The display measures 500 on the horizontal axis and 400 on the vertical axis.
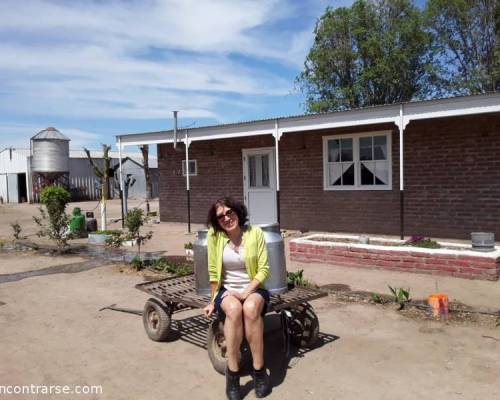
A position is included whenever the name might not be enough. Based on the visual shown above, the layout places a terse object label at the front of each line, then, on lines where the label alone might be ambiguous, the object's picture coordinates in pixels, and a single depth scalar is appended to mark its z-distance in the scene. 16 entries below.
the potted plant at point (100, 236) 11.11
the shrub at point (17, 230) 12.20
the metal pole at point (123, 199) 13.82
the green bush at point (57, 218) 9.59
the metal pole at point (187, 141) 12.99
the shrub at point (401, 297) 5.46
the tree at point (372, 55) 27.97
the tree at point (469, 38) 26.06
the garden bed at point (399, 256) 6.54
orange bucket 5.08
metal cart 3.92
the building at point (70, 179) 32.06
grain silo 30.59
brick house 9.40
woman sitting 3.53
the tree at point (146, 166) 21.58
